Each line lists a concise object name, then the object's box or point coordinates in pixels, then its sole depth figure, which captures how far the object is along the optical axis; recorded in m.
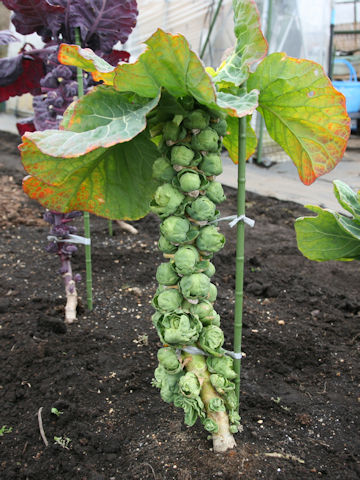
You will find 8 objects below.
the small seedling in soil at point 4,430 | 1.79
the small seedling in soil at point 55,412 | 1.86
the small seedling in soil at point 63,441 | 1.70
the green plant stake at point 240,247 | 1.38
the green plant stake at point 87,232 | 2.26
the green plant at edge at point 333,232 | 1.60
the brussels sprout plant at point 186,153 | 1.11
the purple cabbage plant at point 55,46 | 2.21
